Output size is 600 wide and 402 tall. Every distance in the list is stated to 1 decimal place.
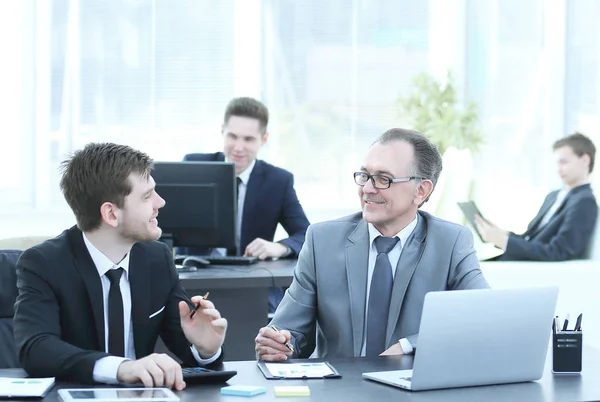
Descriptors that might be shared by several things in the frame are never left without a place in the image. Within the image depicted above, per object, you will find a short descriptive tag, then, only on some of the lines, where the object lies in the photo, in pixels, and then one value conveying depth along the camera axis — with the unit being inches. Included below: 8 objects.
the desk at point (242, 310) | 172.9
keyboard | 181.1
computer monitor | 171.3
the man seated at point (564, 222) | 241.8
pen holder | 103.1
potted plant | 249.8
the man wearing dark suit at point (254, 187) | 197.2
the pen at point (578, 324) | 103.3
